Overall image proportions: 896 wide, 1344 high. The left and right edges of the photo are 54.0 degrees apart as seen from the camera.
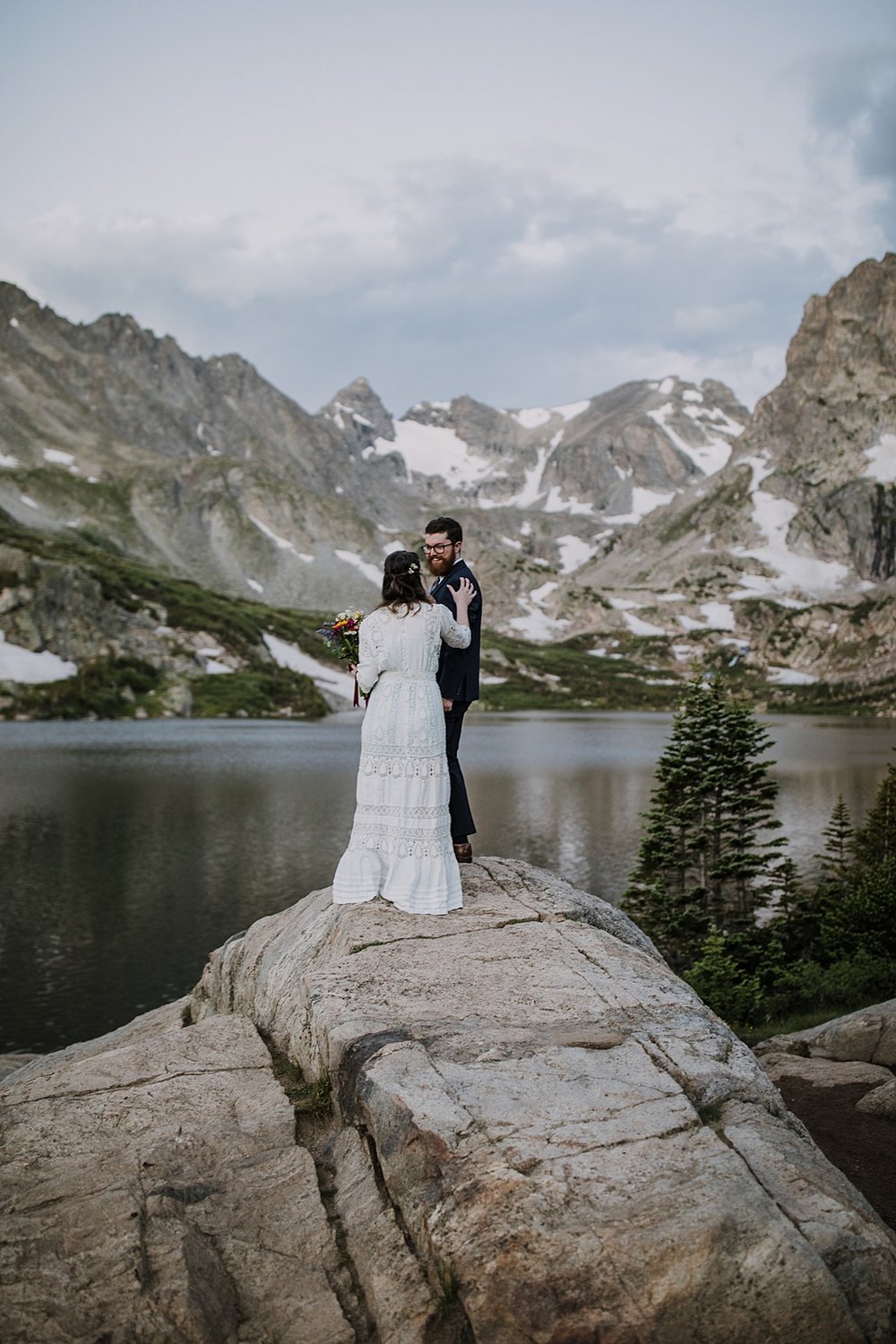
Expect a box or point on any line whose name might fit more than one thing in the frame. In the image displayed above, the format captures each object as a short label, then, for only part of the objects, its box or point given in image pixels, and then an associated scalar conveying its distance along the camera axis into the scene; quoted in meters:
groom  12.11
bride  10.90
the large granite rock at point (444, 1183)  5.85
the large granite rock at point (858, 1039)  15.07
